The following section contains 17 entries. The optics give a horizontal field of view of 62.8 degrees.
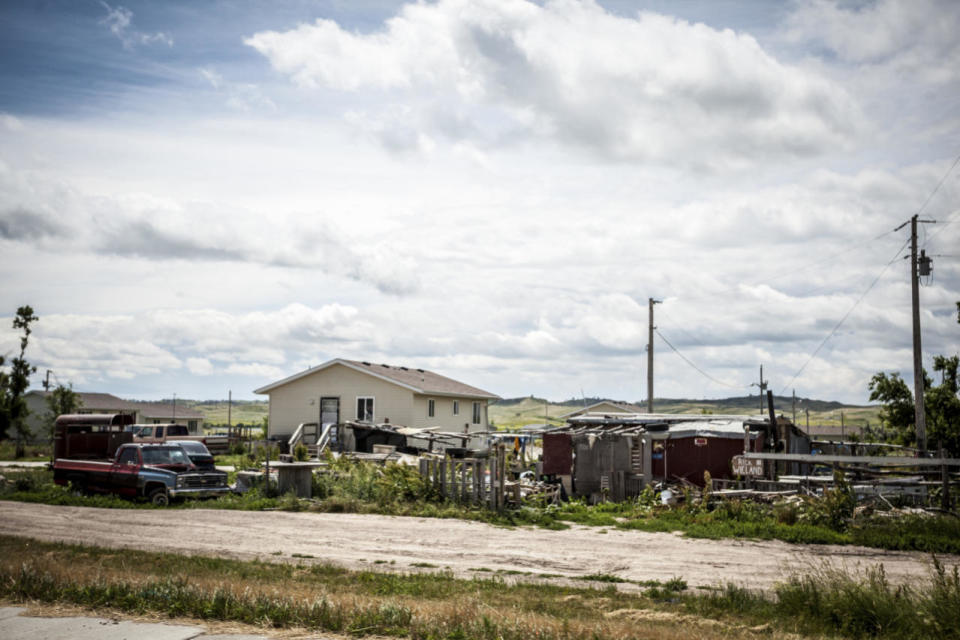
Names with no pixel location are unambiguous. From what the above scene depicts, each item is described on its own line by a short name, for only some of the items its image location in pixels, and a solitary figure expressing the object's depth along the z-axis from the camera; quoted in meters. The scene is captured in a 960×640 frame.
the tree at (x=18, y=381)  47.27
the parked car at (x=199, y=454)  29.92
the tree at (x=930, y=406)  36.16
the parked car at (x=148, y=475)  23.22
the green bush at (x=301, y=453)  32.04
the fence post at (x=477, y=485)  21.78
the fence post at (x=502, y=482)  21.08
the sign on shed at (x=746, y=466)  25.01
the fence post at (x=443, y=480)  22.48
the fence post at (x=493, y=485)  21.20
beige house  41.22
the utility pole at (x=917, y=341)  28.61
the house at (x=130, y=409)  74.56
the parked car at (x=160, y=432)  39.62
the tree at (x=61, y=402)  53.53
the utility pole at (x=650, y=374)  40.17
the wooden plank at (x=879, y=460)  19.16
